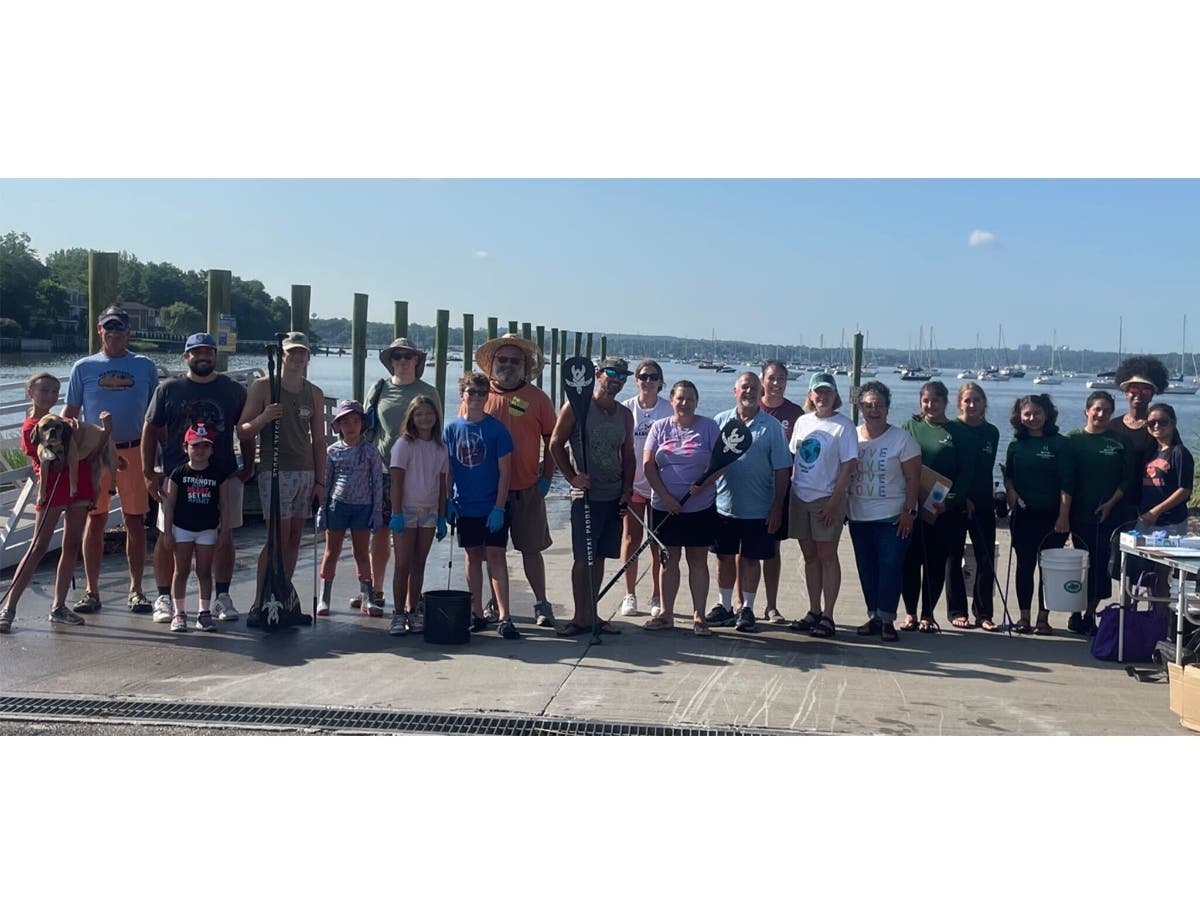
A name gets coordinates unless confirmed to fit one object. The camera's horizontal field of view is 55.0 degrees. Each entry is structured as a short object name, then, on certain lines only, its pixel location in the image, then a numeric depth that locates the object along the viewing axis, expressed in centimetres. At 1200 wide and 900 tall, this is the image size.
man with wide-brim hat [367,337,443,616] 790
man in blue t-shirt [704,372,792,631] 738
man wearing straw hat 734
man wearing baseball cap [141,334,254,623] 709
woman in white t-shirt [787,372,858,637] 728
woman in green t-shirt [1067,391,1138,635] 741
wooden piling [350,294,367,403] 1852
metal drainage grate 533
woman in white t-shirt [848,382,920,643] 730
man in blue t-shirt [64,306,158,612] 746
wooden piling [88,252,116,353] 1055
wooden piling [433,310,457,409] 2541
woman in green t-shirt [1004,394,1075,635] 748
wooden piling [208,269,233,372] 1302
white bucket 732
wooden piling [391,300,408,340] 2055
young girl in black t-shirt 697
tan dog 691
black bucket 683
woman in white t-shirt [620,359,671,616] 798
